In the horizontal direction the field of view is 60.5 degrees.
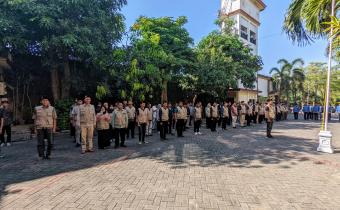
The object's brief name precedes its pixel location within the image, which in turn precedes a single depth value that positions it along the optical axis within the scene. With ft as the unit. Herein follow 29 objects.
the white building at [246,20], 116.67
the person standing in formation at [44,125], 27.24
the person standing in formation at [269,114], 43.04
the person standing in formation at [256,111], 72.89
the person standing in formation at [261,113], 75.41
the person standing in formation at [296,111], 95.42
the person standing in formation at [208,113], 55.50
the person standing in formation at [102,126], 33.53
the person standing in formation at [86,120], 30.58
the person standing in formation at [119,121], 34.37
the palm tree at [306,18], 31.01
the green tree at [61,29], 43.51
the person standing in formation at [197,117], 49.05
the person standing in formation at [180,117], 44.57
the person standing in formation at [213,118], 54.49
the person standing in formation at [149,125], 44.60
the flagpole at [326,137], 32.83
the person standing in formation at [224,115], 58.03
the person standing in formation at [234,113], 60.34
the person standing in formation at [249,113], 67.56
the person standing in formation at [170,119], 49.63
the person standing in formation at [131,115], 40.99
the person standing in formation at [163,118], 41.87
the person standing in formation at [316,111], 88.57
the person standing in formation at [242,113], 64.95
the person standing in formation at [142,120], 37.62
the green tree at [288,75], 153.17
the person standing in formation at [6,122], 34.61
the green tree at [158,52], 56.18
